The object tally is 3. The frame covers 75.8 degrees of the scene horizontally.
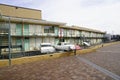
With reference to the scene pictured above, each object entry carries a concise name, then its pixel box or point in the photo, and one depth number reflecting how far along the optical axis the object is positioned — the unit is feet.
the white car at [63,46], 38.85
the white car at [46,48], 35.68
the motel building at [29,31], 36.38
